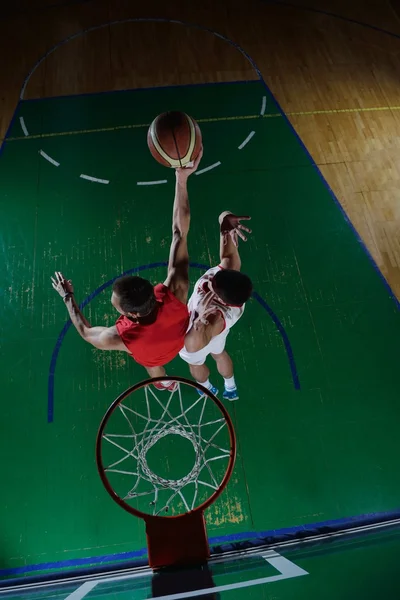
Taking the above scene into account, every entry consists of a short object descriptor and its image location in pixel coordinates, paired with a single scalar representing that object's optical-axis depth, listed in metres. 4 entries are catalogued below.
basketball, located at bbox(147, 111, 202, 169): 3.54
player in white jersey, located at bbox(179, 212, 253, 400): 2.75
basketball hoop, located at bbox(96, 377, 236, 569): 3.38
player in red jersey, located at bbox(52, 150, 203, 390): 2.49
